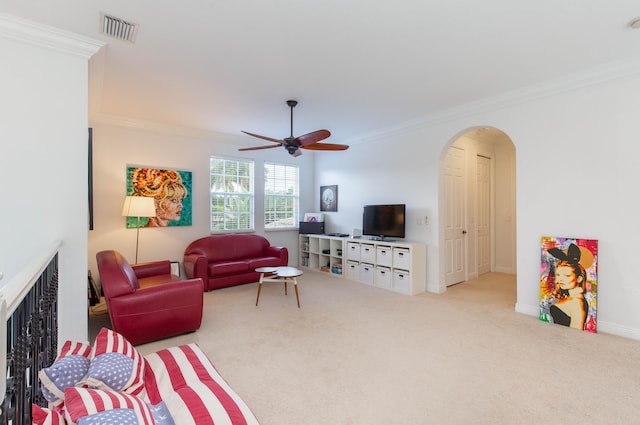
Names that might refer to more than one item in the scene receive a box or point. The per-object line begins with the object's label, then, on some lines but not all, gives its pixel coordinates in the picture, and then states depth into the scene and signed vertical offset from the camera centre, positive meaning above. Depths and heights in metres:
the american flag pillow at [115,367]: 1.27 -0.69
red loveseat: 4.66 -0.77
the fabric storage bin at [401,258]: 4.52 -0.69
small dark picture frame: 6.36 +0.34
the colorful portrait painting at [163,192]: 4.70 +0.36
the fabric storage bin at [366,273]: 5.08 -1.01
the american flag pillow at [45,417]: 0.95 -0.65
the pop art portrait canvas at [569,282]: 3.11 -0.75
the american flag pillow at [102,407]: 0.94 -0.65
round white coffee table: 3.98 -0.80
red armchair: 2.73 -0.85
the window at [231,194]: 5.59 +0.37
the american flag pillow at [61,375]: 1.19 -0.67
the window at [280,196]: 6.25 +0.38
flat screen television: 4.91 -0.13
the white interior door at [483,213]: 5.75 +0.00
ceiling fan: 3.33 +0.86
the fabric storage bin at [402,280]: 4.53 -1.02
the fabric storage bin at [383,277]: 4.79 -1.03
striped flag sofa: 1.00 -0.72
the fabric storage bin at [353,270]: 5.32 -1.02
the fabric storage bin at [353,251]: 5.33 -0.67
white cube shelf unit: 4.55 -0.82
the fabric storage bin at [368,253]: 5.06 -0.67
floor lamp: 4.21 +0.10
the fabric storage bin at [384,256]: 4.80 -0.69
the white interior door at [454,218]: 4.89 -0.08
